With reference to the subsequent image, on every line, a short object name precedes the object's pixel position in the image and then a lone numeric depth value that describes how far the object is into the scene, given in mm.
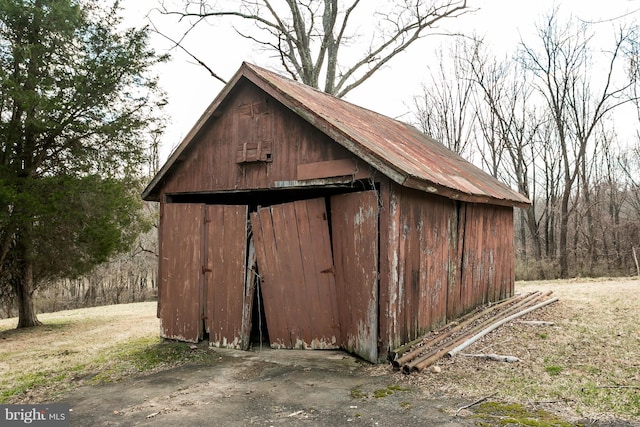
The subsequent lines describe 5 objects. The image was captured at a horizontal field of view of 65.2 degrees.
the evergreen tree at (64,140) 12781
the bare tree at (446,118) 30000
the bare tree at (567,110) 24172
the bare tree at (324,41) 20219
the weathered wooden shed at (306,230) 6793
